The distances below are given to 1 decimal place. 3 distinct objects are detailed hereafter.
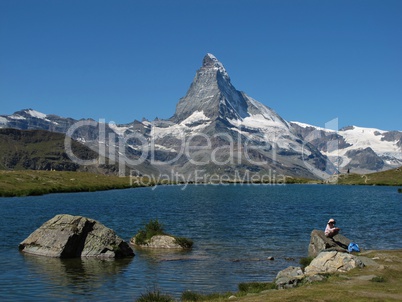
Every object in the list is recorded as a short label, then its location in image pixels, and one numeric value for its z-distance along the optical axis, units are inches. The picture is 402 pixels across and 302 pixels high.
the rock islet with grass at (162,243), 1963.6
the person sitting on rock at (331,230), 1733.5
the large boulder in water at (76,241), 1704.0
